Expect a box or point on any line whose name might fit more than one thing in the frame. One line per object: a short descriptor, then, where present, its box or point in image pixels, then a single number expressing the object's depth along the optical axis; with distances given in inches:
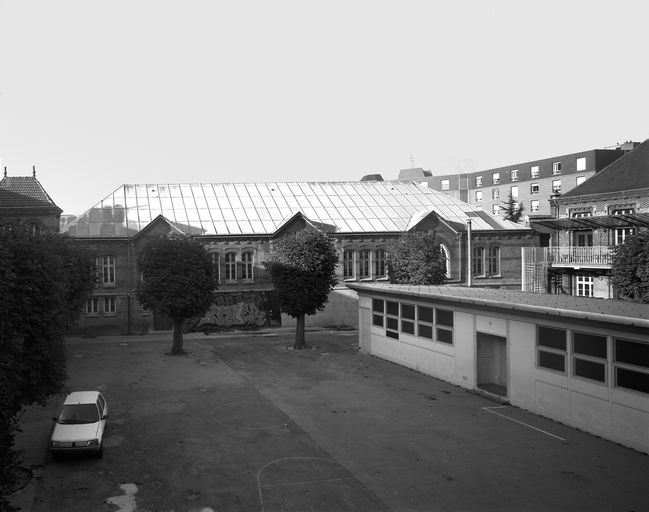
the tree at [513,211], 3457.9
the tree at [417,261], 1697.8
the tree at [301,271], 1496.1
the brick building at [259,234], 1877.5
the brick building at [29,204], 1734.7
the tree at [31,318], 600.2
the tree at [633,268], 1195.9
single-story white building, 738.8
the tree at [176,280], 1425.9
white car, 700.0
